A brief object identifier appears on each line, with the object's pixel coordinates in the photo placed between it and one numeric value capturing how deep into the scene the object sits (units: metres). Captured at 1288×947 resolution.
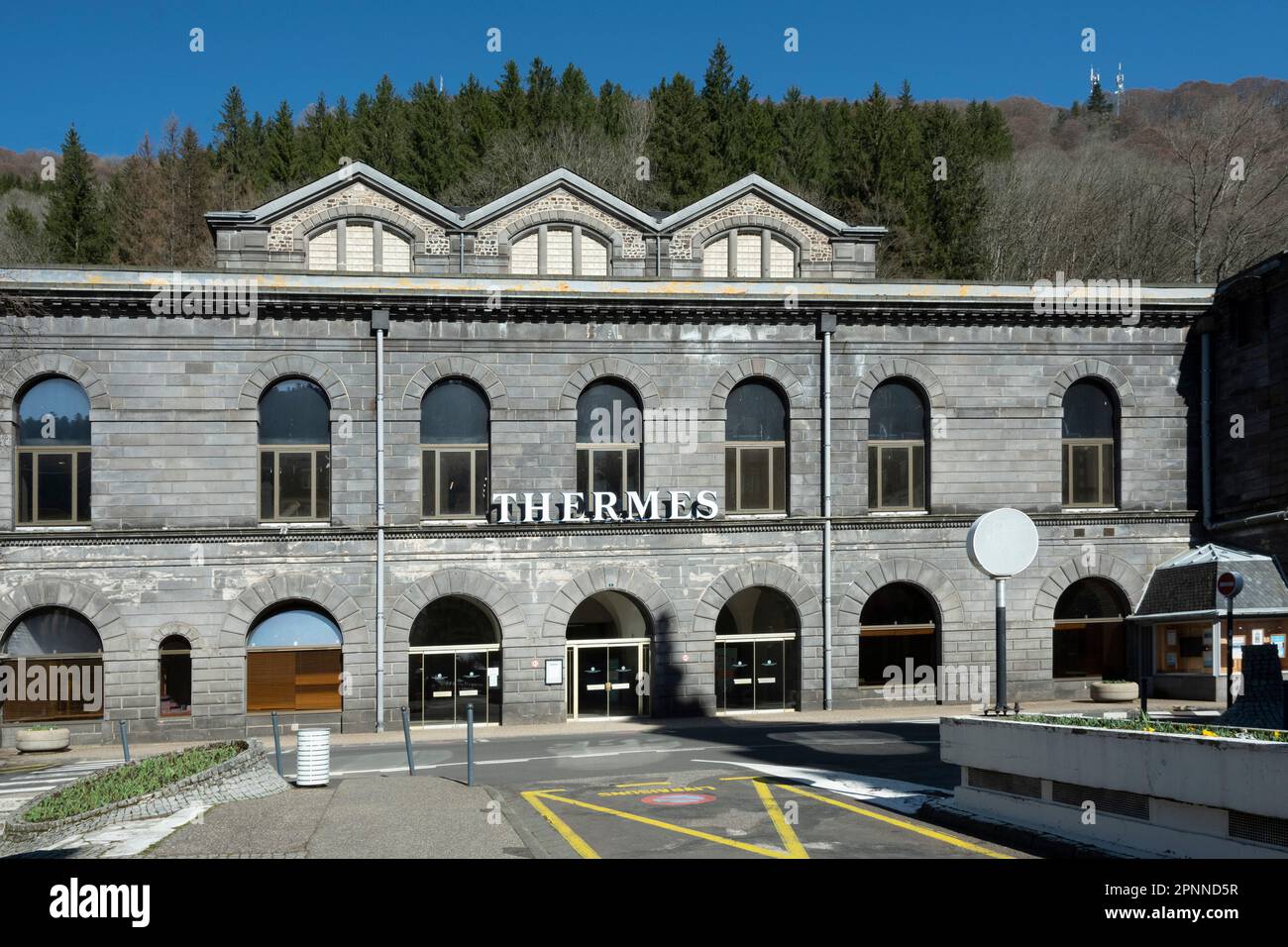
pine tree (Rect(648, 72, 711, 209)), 73.44
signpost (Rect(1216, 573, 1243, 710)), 26.25
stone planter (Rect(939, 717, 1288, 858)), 12.68
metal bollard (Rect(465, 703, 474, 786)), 22.72
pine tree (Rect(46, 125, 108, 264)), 79.56
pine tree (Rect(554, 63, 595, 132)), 85.00
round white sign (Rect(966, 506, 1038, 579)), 18.75
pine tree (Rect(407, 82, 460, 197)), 77.50
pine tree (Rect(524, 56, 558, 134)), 85.00
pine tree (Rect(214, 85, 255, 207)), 80.62
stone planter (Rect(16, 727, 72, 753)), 32.09
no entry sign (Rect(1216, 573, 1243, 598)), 26.26
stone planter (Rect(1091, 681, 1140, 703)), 35.91
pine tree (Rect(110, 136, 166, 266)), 76.75
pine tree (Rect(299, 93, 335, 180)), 81.69
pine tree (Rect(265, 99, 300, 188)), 82.88
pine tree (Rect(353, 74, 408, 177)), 79.00
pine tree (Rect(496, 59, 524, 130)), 85.06
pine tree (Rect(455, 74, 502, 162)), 81.56
